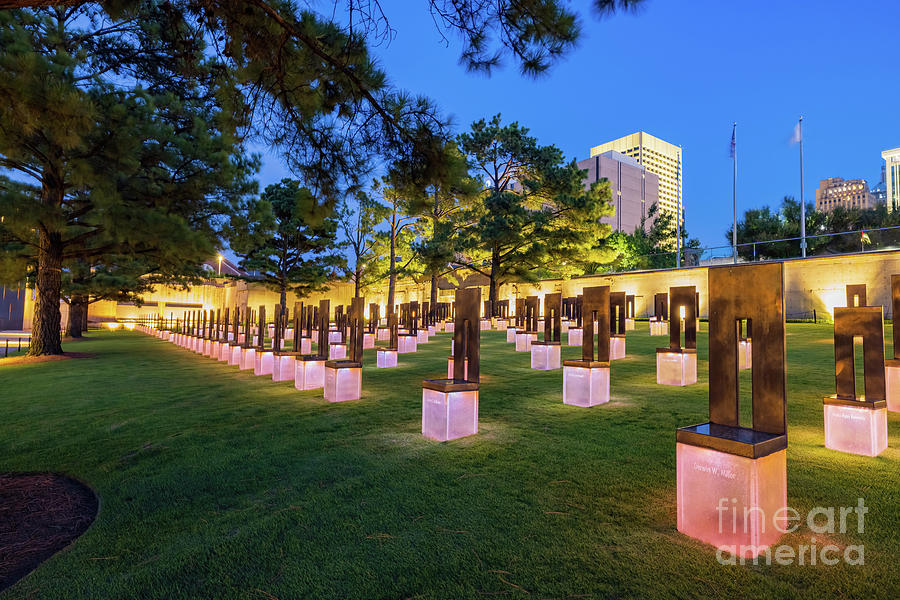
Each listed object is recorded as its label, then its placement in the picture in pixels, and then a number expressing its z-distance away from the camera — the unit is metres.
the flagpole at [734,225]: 20.66
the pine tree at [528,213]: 20.12
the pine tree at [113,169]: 7.88
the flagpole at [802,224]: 18.93
